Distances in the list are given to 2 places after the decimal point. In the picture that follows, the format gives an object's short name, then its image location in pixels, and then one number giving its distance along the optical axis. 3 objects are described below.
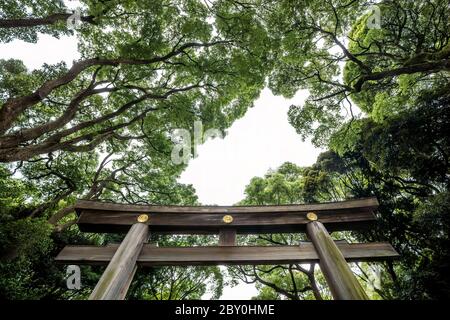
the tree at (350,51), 7.04
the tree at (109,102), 6.49
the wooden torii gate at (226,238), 2.92
